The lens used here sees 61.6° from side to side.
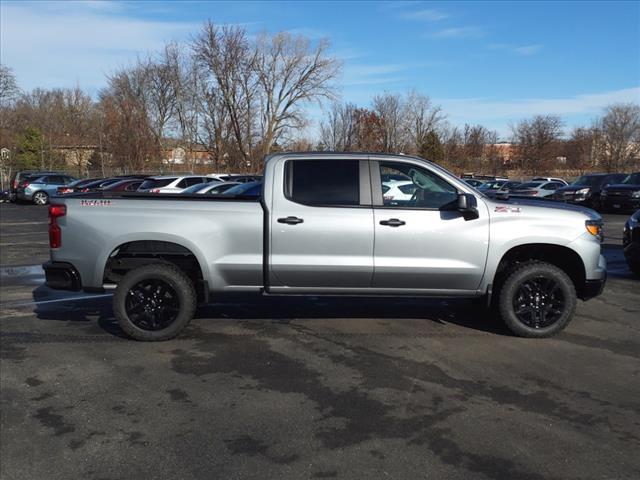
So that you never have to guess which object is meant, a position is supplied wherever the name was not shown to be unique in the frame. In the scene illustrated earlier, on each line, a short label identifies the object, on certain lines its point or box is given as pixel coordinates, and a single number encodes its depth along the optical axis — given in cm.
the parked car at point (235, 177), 2380
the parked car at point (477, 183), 3377
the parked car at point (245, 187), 1306
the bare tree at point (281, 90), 5106
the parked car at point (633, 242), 856
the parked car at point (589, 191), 2416
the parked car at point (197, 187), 1870
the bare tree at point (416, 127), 6003
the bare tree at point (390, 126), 5706
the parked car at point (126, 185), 2460
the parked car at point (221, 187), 1703
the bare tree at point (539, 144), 6700
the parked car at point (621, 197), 2178
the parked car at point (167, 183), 2098
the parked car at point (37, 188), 2994
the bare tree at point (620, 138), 6412
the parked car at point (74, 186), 2791
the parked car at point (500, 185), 3032
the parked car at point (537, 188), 2664
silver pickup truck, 538
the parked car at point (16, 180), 3070
